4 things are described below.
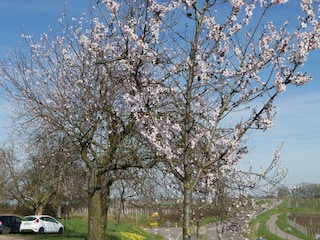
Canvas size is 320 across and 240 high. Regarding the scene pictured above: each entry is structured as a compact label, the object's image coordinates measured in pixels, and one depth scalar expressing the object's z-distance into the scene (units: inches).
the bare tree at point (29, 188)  1035.6
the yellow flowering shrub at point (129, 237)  937.0
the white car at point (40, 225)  1267.2
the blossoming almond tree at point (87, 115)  508.9
